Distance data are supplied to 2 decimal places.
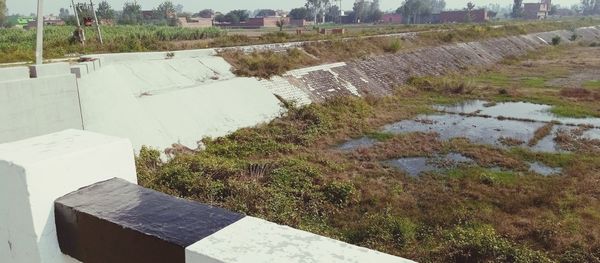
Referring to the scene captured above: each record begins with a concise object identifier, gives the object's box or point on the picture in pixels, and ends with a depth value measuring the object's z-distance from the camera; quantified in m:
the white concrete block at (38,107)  9.64
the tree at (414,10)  120.81
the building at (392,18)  131.86
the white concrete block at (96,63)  13.17
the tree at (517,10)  133.82
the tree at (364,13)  128.38
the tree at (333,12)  141.88
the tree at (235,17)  105.00
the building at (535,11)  132.16
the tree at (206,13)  139.15
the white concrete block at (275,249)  1.38
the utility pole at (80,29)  20.01
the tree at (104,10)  79.62
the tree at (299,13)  127.00
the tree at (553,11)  167.88
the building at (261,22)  100.31
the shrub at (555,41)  61.25
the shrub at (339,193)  10.59
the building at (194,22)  87.00
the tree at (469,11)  106.94
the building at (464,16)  108.87
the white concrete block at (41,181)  1.77
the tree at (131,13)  87.24
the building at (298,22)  115.47
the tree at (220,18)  108.37
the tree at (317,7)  133.25
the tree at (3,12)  55.46
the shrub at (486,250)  7.36
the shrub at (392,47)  34.09
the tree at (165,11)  97.69
